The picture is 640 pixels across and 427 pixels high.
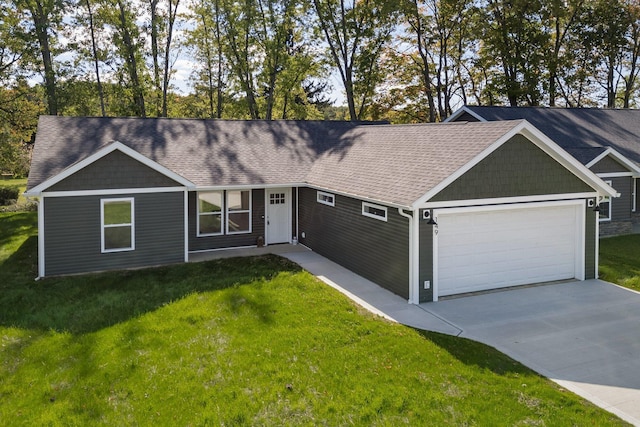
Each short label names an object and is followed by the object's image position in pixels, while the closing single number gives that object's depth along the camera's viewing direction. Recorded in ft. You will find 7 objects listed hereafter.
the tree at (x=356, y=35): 105.70
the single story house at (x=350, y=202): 39.63
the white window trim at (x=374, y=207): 41.47
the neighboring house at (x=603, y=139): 66.64
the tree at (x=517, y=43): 110.63
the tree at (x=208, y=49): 104.83
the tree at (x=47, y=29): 87.71
